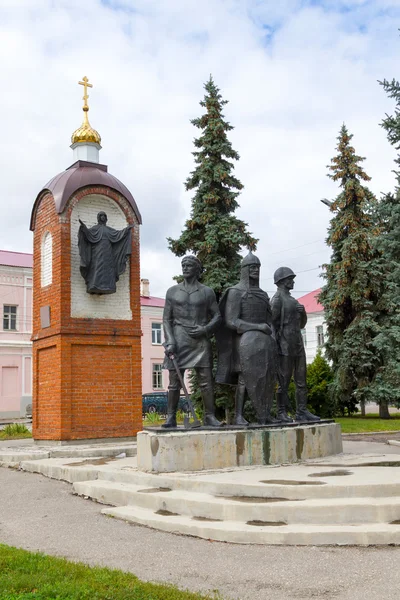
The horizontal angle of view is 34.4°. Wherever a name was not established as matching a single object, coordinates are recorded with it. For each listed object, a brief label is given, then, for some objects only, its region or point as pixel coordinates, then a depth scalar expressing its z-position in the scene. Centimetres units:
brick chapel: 1311
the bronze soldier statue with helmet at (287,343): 940
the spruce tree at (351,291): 2270
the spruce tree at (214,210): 1789
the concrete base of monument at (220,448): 780
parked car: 3350
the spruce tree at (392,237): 1001
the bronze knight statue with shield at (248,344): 858
